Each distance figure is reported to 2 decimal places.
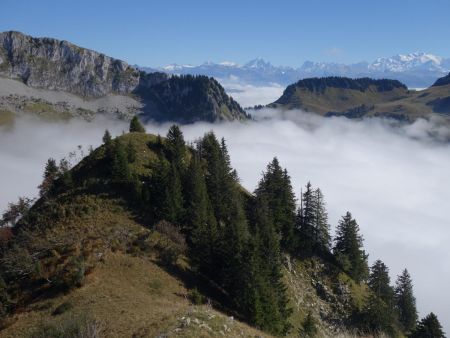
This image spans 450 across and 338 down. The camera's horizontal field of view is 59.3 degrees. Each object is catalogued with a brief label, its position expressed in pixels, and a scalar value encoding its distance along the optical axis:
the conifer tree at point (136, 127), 109.38
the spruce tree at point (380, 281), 91.56
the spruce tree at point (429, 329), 66.46
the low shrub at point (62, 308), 36.88
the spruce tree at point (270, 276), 48.38
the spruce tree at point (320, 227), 90.50
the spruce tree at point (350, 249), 90.50
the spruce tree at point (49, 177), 79.00
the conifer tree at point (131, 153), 82.12
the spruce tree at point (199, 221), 56.56
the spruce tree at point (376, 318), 73.44
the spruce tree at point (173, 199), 65.75
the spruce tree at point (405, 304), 97.06
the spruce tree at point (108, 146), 80.09
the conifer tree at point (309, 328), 58.28
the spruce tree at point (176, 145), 87.62
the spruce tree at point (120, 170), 72.69
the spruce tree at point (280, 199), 84.88
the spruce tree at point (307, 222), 89.38
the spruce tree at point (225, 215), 52.16
